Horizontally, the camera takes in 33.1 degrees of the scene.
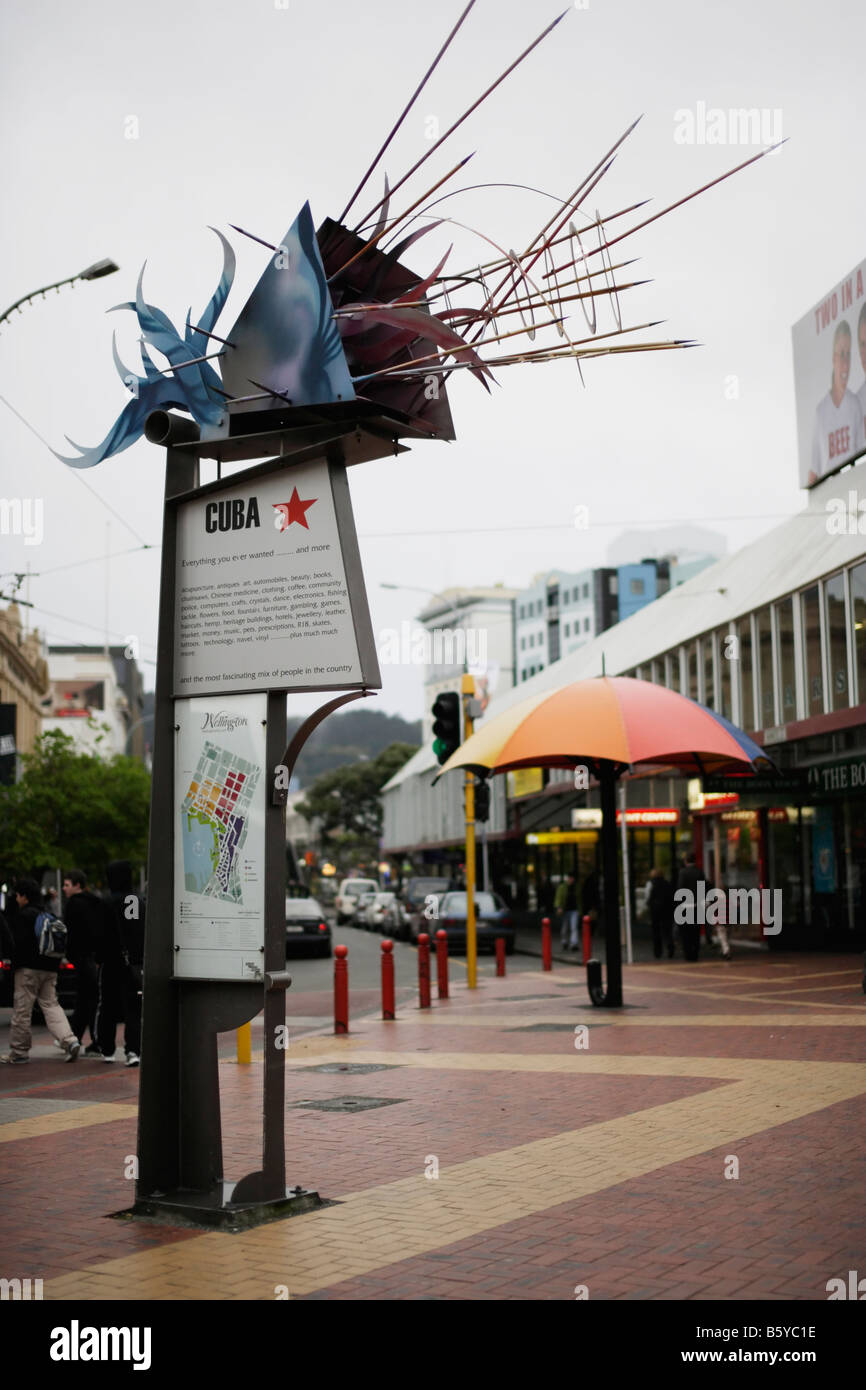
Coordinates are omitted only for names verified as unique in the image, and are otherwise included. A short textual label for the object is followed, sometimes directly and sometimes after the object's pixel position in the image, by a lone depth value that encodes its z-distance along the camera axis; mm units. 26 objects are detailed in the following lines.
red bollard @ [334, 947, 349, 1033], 15438
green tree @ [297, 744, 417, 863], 106500
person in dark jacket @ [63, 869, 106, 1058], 13781
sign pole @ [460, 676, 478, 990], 21016
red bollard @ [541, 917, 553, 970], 25161
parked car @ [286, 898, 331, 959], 33688
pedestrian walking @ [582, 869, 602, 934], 32219
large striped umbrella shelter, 16312
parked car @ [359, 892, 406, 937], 41562
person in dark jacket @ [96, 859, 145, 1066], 13055
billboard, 27594
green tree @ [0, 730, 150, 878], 33781
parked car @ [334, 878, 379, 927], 60938
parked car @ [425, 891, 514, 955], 31406
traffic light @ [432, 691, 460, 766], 20266
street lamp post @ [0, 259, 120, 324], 18386
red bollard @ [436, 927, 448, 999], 18589
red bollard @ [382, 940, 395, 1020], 16969
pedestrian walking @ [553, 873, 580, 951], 30938
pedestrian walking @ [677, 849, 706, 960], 25266
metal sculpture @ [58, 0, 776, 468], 6656
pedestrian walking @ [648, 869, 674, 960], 27062
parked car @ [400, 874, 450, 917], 37906
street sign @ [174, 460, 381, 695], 6809
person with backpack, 13406
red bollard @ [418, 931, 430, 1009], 18188
